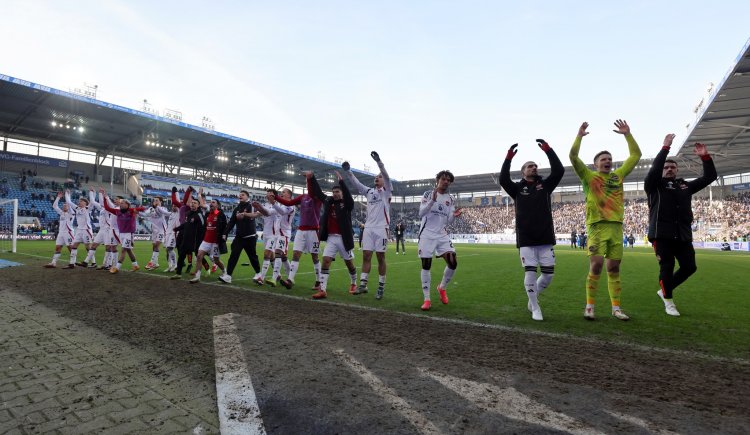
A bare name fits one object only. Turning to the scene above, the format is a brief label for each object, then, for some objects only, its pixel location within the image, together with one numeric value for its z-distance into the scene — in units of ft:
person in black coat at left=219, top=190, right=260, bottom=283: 27.58
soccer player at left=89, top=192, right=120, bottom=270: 36.73
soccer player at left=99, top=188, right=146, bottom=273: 35.42
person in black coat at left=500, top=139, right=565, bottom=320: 16.85
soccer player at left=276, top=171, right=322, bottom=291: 26.00
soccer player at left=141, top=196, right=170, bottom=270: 38.14
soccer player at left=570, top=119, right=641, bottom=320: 16.37
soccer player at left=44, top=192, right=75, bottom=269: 37.32
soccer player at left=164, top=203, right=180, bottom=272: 37.35
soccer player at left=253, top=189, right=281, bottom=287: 26.78
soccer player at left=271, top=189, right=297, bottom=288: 26.89
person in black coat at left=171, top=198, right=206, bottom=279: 30.32
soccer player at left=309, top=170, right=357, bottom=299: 23.81
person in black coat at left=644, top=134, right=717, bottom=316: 17.15
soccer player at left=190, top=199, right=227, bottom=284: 27.78
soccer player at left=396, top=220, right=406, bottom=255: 74.52
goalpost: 77.54
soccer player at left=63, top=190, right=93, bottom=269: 37.24
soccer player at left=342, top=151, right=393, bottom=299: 22.85
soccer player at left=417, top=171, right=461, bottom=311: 20.03
